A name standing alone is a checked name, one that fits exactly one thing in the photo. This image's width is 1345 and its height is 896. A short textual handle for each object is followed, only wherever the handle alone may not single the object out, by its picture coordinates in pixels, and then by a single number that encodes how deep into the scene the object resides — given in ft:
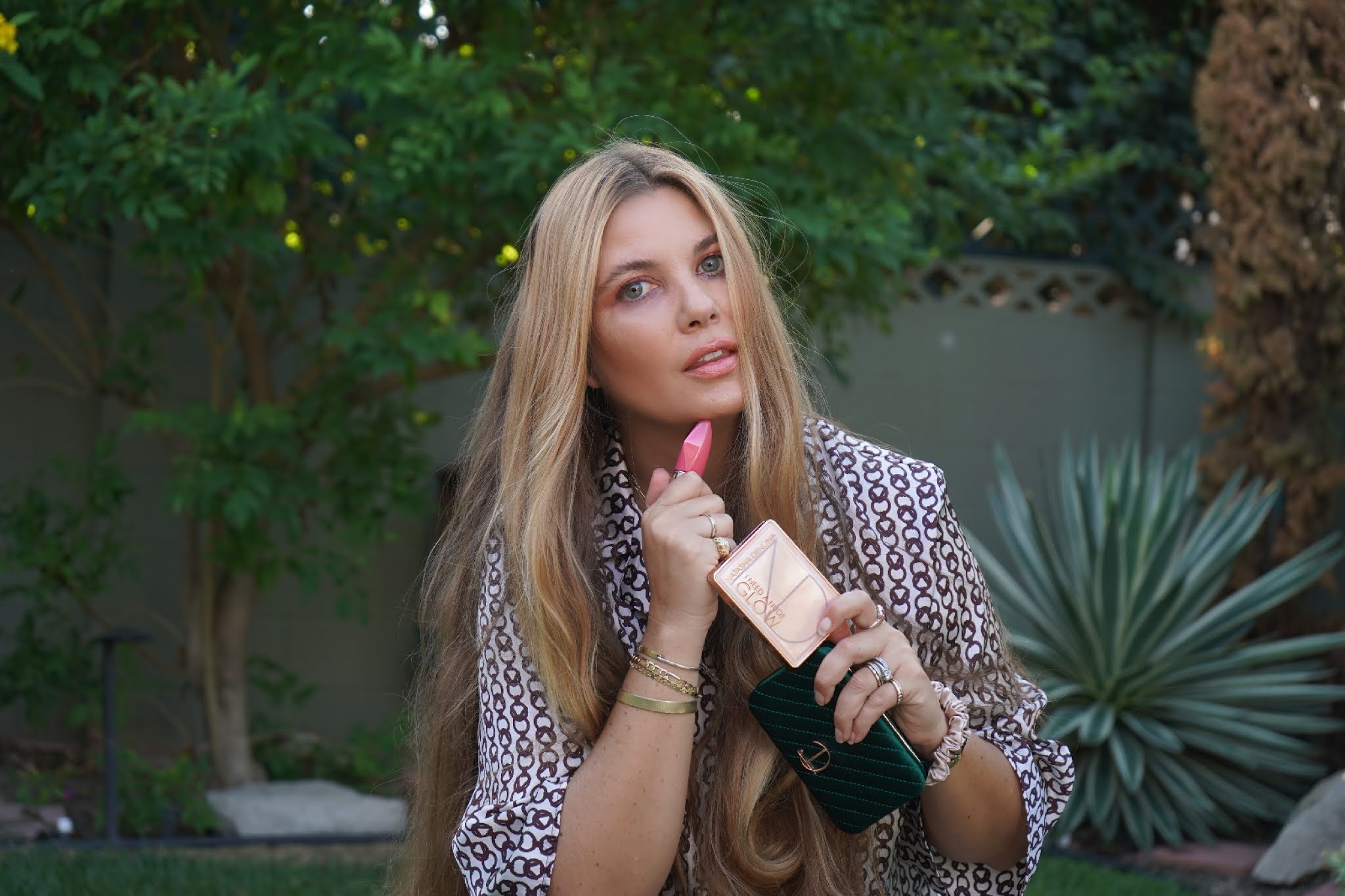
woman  5.63
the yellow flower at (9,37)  10.32
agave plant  15.87
